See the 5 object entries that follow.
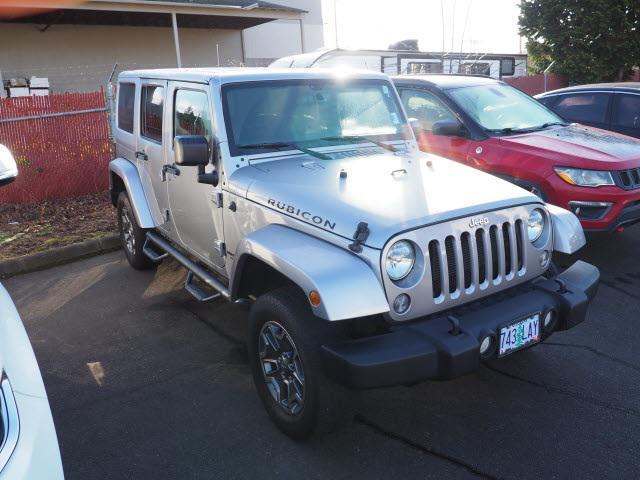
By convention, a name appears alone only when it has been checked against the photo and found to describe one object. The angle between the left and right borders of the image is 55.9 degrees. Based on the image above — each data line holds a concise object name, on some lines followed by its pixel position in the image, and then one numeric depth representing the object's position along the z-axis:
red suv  5.44
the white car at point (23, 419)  1.79
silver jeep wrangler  2.82
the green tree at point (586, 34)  19.69
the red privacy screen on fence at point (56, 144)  8.55
